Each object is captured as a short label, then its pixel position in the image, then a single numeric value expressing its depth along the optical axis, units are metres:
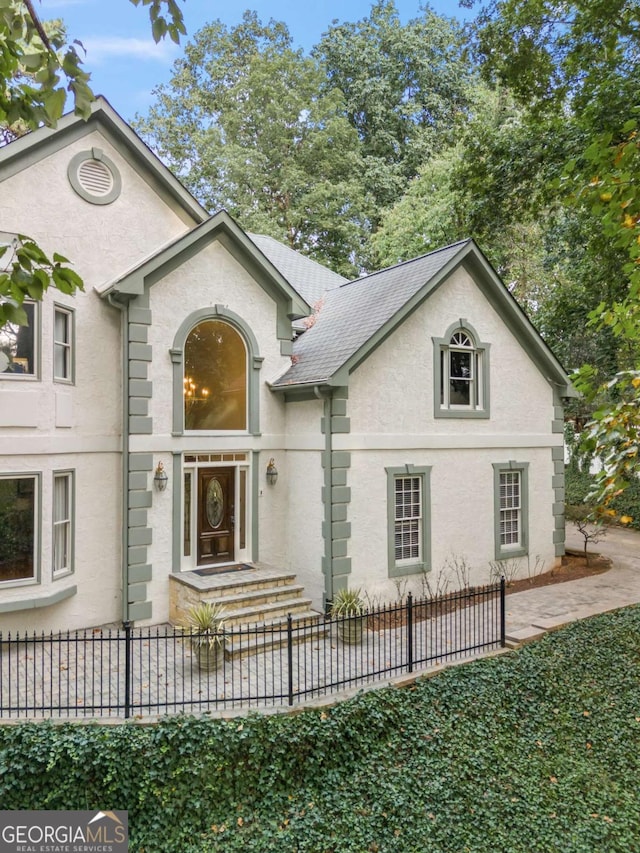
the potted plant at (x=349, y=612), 10.22
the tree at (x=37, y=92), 3.69
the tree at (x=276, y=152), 30.89
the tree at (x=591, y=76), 6.93
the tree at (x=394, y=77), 35.97
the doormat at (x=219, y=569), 11.71
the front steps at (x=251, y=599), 10.37
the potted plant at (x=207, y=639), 8.92
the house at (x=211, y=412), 10.72
